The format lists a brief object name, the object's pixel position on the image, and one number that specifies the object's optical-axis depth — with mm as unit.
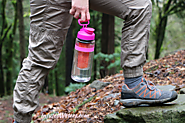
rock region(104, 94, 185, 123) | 2346
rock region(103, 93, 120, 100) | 4006
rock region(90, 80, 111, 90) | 5359
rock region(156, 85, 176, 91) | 3643
